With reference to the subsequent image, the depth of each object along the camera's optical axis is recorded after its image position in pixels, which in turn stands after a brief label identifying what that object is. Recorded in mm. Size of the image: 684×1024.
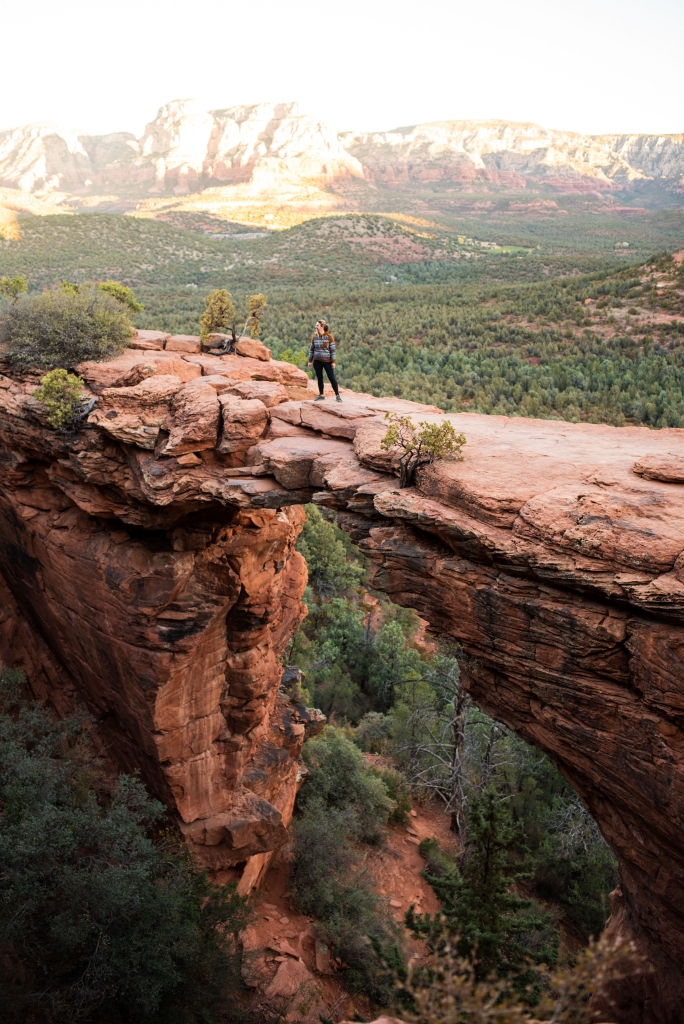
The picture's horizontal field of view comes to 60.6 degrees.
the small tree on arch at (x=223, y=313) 15398
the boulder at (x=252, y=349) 14383
